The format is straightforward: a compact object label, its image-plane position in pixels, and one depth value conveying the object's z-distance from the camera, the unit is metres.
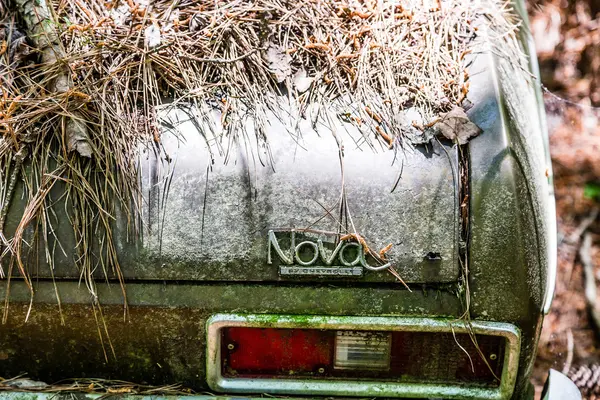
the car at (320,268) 1.70
